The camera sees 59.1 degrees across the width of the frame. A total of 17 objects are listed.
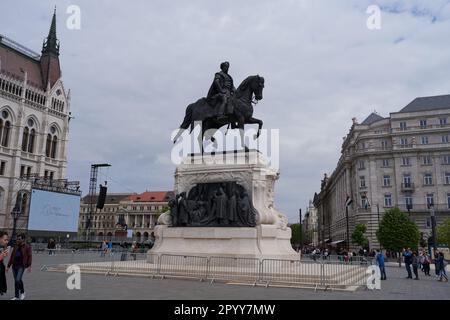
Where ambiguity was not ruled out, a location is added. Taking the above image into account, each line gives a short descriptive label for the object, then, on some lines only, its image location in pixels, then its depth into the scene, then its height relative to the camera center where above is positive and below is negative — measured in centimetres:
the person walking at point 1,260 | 913 -67
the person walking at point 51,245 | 3931 -128
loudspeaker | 5253 +452
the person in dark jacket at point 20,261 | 918 -70
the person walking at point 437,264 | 1897 -125
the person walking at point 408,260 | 1956 -111
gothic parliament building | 6506 +1912
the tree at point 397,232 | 4519 +59
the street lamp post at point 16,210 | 4128 +218
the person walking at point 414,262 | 1908 -119
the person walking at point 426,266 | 2248 -157
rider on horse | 1767 +635
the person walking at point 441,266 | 1848 -131
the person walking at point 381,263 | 1795 -117
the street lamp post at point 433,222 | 3044 +118
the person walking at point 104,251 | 3394 -163
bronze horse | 1770 +549
